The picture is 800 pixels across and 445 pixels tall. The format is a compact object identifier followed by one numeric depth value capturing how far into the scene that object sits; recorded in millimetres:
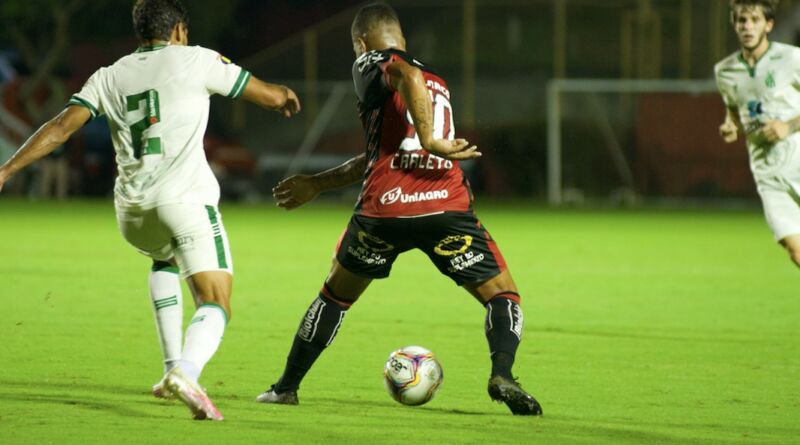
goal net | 63125
